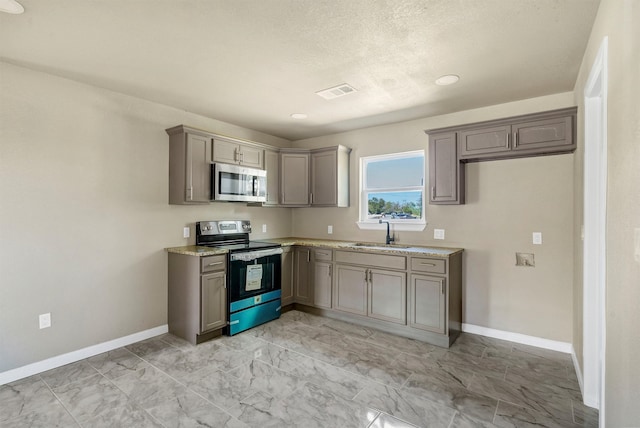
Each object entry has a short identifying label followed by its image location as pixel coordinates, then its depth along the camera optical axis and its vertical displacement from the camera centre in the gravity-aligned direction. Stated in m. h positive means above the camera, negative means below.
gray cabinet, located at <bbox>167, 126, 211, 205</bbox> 3.51 +0.53
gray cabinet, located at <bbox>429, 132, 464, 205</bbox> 3.57 +0.48
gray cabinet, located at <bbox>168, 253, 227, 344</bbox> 3.30 -0.88
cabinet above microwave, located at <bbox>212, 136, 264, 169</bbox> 3.82 +0.78
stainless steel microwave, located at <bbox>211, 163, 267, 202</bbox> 3.71 +0.38
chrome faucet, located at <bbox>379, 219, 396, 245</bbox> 4.19 -0.32
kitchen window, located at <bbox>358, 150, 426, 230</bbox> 4.14 +0.32
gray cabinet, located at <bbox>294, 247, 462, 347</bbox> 3.33 -0.89
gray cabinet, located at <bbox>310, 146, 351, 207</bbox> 4.53 +0.54
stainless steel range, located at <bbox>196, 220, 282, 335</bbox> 3.57 -0.70
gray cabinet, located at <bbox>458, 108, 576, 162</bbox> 3.01 +0.78
